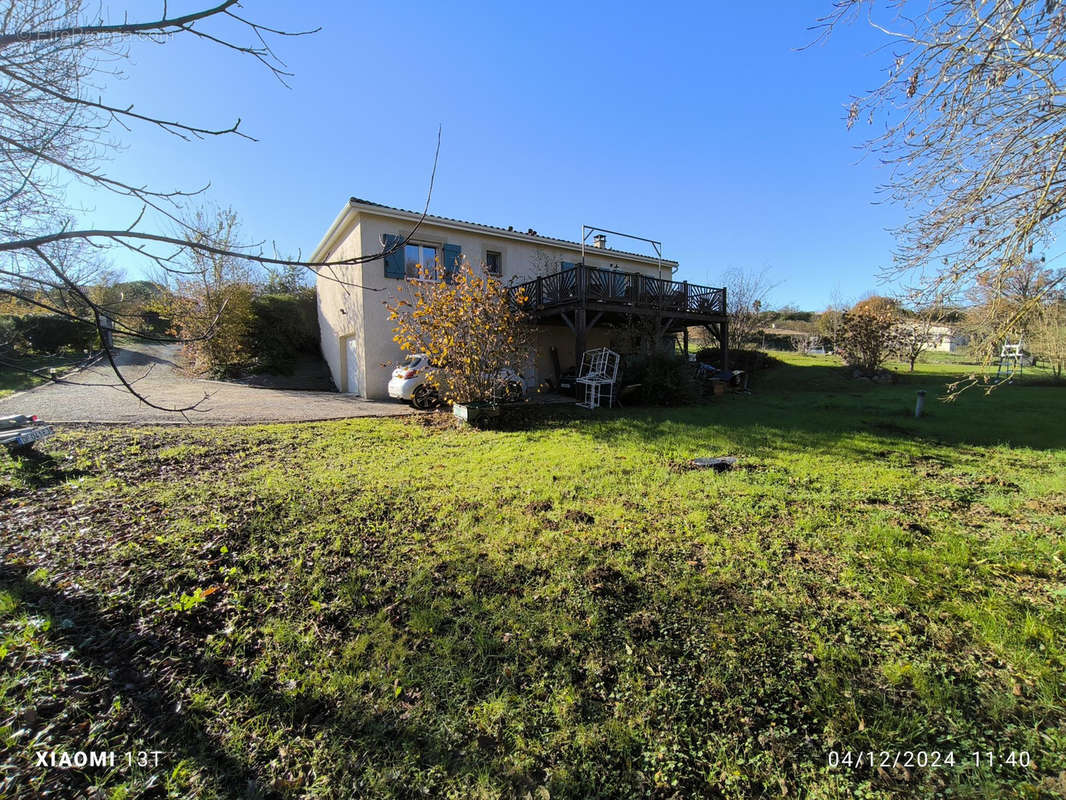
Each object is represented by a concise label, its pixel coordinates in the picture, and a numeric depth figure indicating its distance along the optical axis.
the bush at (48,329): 13.96
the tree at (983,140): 3.13
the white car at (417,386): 10.09
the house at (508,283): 11.40
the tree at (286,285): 19.44
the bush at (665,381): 10.55
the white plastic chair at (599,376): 10.35
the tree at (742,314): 18.67
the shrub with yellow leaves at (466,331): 7.86
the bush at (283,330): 16.64
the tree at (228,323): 14.49
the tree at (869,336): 15.77
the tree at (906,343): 16.19
